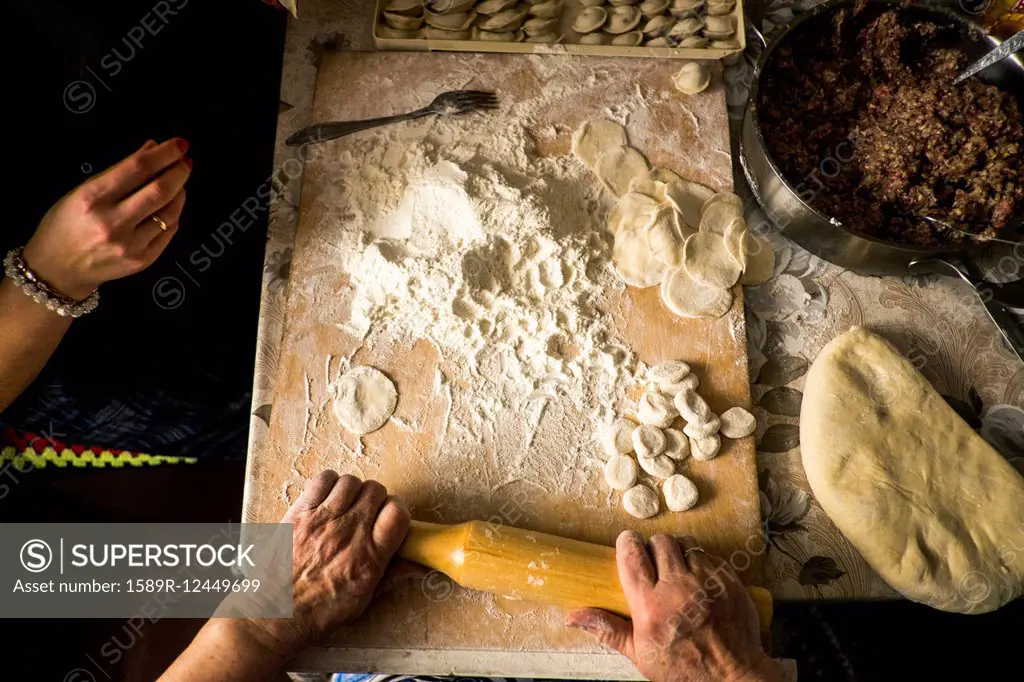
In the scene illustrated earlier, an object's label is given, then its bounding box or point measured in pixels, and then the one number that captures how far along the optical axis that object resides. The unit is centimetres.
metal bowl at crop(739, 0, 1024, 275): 119
